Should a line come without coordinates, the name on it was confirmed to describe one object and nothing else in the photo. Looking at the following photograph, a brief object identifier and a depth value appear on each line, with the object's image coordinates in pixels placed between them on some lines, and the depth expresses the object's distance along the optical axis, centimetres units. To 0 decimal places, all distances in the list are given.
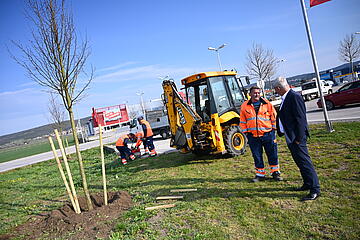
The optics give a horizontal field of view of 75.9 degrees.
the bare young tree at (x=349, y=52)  2998
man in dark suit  365
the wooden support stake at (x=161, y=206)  432
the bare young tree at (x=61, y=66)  438
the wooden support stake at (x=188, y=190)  489
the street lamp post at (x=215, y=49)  2551
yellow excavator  688
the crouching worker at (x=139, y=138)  1004
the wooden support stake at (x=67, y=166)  401
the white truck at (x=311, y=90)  2295
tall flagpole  809
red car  1285
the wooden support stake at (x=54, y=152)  412
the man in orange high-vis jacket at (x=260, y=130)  468
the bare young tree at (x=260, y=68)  2466
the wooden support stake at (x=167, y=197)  464
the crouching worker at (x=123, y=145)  970
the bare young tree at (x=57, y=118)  1739
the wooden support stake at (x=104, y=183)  464
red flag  763
